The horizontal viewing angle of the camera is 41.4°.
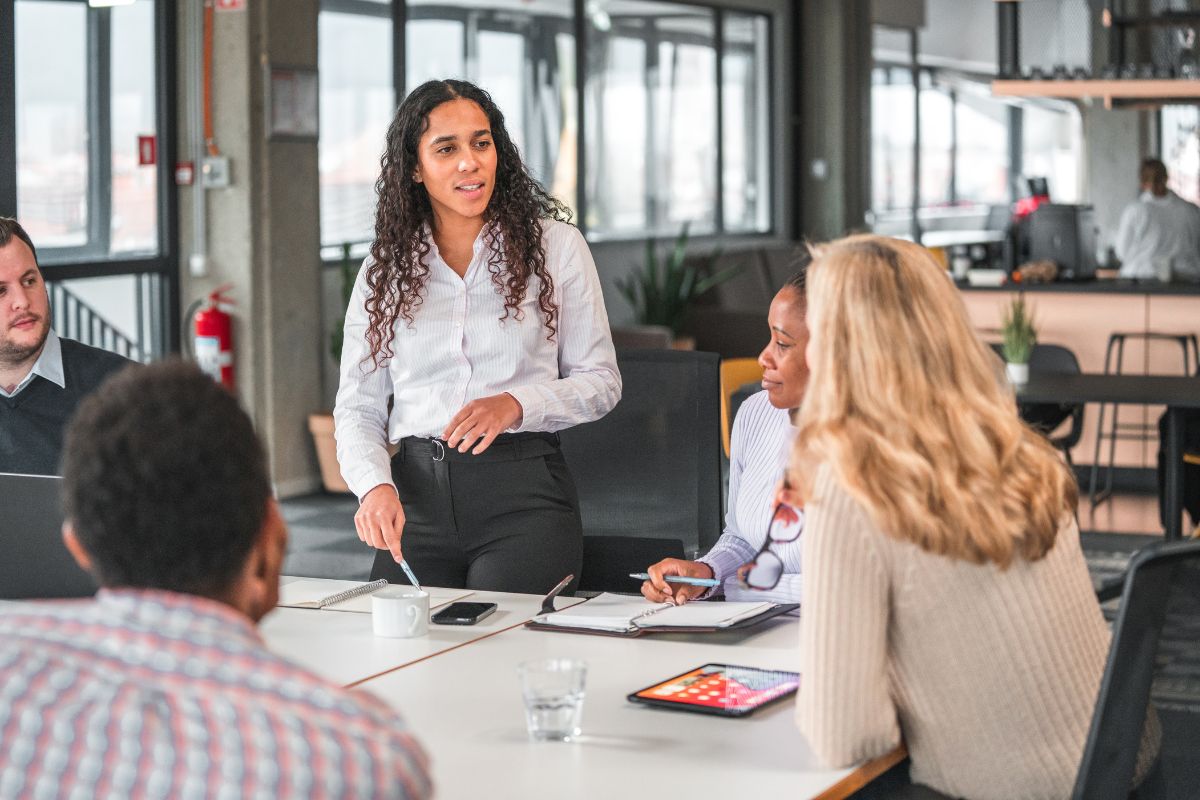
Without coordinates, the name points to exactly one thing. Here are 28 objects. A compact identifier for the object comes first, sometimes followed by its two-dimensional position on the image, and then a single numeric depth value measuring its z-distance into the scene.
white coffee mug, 2.37
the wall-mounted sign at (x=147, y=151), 7.19
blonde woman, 1.80
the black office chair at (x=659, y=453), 3.34
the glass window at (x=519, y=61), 8.92
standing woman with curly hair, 2.85
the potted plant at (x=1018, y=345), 6.12
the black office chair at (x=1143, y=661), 1.79
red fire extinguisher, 7.27
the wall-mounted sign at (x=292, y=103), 7.33
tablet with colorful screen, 1.97
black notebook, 2.36
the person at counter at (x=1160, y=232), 10.76
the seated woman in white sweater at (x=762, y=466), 2.63
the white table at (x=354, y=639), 2.23
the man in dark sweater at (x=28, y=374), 3.03
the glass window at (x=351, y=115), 8.20
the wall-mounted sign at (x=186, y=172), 7.33
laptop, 2.35
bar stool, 7.67
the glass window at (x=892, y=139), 14.43
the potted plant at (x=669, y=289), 10.08
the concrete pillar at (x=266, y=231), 7.23
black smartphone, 2.46
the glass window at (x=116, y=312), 6.87
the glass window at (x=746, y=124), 12.34
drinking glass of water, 1.86
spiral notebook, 2.63
